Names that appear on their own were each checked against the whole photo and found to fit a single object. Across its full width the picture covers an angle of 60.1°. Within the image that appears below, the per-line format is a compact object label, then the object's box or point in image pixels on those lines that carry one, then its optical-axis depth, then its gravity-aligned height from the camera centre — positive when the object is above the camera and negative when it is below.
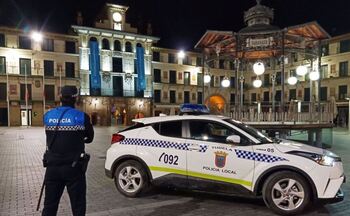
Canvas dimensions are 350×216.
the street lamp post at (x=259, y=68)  14.61 +1.58
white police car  5.35 -1.18
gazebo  13.31 +2.95
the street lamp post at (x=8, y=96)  38.84 +0.69
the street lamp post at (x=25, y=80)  39.03 +2.74
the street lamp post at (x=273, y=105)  13.25 -0.24
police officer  3.90 -0.72
